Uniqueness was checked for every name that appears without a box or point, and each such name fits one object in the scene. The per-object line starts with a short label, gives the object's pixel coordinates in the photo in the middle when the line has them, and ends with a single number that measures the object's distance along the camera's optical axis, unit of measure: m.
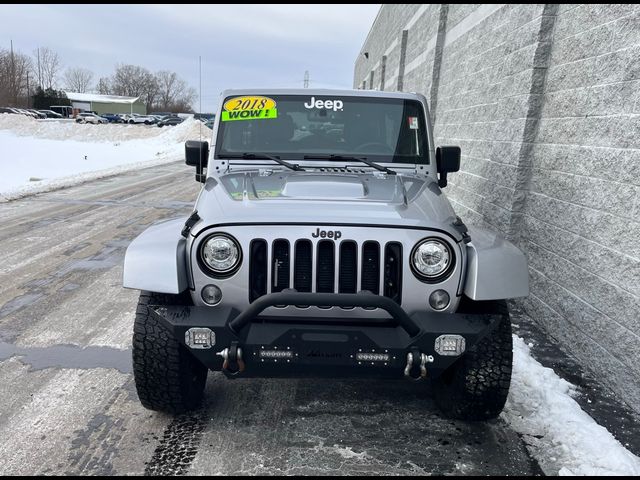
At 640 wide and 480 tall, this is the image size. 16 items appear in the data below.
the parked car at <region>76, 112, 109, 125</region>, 55.67
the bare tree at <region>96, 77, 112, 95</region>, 120.06
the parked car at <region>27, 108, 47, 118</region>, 65.64
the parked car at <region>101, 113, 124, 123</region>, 69.38
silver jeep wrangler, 2.84
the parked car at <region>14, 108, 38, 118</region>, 63.99
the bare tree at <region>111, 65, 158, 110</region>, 117.25
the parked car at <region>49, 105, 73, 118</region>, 87.06
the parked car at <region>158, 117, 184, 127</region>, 60.23
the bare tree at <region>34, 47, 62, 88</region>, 107.69
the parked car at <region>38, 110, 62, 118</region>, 71.99
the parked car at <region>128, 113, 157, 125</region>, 65.00
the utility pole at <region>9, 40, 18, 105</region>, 80.62
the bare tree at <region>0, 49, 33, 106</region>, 79.12
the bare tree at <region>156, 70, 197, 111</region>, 119.12
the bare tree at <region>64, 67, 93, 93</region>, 124.81
